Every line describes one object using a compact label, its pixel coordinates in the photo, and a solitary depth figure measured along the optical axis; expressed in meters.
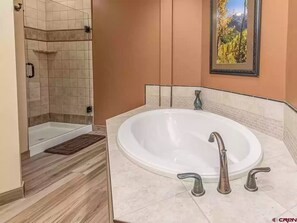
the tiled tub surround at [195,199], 0.85
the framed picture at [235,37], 2.00
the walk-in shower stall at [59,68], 3.69
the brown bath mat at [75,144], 3.06
